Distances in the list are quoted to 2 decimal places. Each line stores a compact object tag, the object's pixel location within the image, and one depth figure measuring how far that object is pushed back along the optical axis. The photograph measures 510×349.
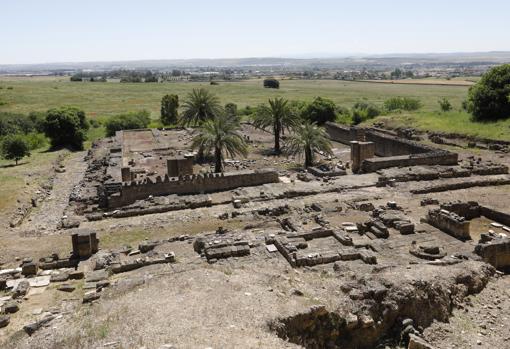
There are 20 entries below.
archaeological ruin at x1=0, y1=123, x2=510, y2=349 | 12.80
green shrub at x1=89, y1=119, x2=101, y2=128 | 64.31
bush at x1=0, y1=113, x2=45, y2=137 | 54.29
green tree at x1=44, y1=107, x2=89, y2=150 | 46.81
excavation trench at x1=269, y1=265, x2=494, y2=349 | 12.43
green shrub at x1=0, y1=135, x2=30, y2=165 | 38.00
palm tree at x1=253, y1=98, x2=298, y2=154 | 39.50
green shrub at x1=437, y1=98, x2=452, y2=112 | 60.59
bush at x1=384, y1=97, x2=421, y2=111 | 64.61
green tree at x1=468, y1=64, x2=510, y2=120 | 43.44
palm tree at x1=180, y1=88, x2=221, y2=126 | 41.69
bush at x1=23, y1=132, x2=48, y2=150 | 48.62
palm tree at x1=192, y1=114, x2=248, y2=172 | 30.75
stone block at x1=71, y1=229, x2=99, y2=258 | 18.42
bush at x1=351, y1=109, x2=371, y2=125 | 56.62
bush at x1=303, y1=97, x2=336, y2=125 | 54.00
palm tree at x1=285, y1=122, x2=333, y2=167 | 32.94
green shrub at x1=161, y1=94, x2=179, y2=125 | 58.50
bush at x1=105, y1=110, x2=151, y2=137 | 55.94
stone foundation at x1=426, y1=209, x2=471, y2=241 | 19.05
